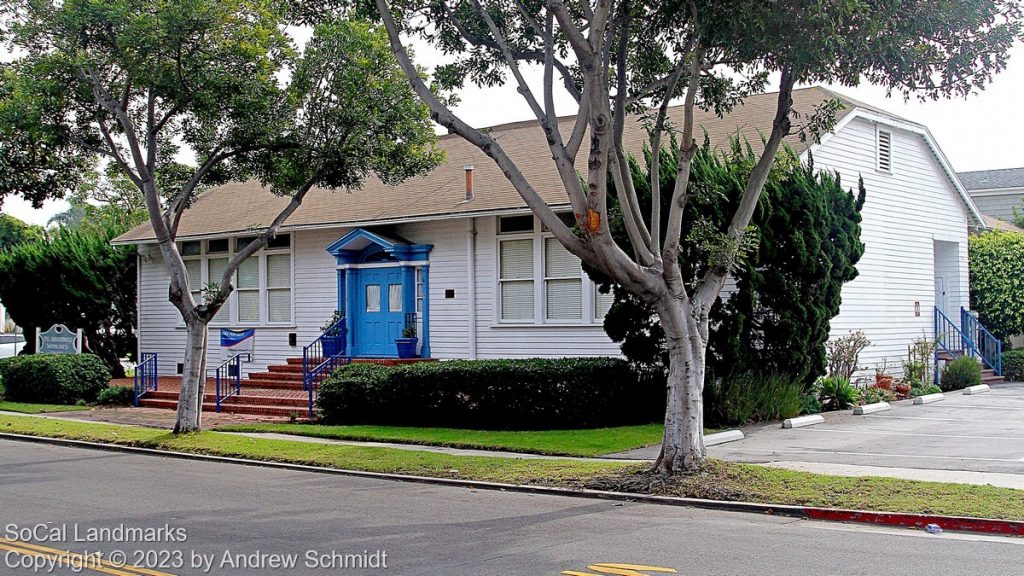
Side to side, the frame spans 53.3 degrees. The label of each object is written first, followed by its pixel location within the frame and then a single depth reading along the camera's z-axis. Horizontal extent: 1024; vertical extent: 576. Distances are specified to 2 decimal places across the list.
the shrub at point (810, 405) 19.53
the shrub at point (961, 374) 24.38
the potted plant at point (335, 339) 24.97
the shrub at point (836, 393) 20.48
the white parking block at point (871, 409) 19.70
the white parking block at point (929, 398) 21.52
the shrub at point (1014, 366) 26.92
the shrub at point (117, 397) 25.62
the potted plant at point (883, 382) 22.48
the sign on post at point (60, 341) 26.91
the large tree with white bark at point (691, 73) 12.11
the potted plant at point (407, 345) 23.67
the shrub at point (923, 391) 22.75
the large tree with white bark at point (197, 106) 16.86
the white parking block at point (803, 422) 17.92
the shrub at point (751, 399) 17.92
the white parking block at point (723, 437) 16.28
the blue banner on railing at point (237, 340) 25.31
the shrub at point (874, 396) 21.17
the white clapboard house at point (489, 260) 22.22
